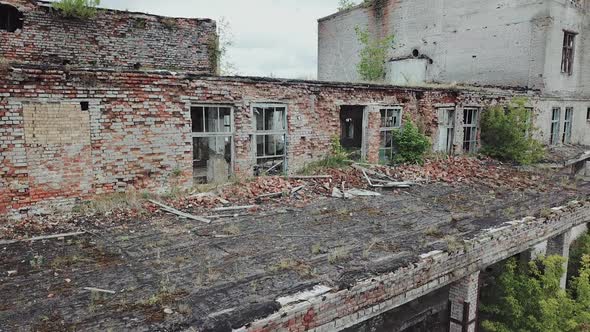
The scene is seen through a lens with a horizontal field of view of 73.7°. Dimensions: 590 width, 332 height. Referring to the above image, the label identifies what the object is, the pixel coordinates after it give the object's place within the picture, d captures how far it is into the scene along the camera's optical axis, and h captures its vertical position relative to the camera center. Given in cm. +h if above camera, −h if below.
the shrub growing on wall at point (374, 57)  2116 +322
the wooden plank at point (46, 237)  603 -192
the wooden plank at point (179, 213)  729 -187
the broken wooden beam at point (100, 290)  442 -196
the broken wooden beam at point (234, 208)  793 -187
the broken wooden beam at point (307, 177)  1031 -159
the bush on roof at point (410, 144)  1288 -88
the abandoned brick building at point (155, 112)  725 +10
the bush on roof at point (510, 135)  1455 -67
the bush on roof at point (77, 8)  1169 +319
